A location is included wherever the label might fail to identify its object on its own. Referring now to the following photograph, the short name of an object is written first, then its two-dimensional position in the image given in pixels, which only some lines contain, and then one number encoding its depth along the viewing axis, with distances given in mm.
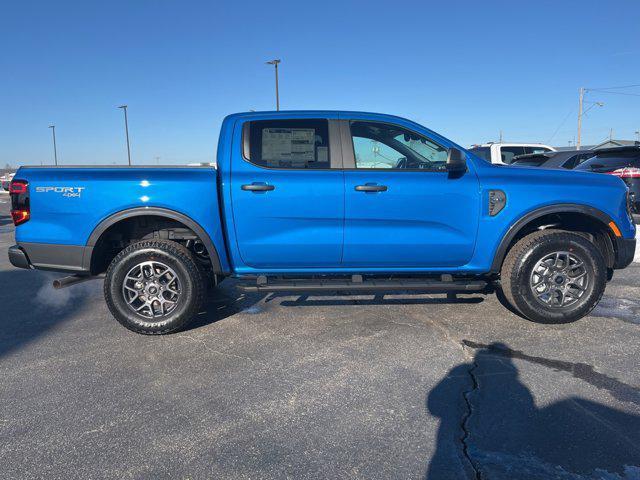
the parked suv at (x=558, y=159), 9617
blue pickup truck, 3543
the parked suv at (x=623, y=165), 7848
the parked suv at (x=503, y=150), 10852
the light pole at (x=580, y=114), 37594
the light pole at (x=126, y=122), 42775
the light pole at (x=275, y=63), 25602
